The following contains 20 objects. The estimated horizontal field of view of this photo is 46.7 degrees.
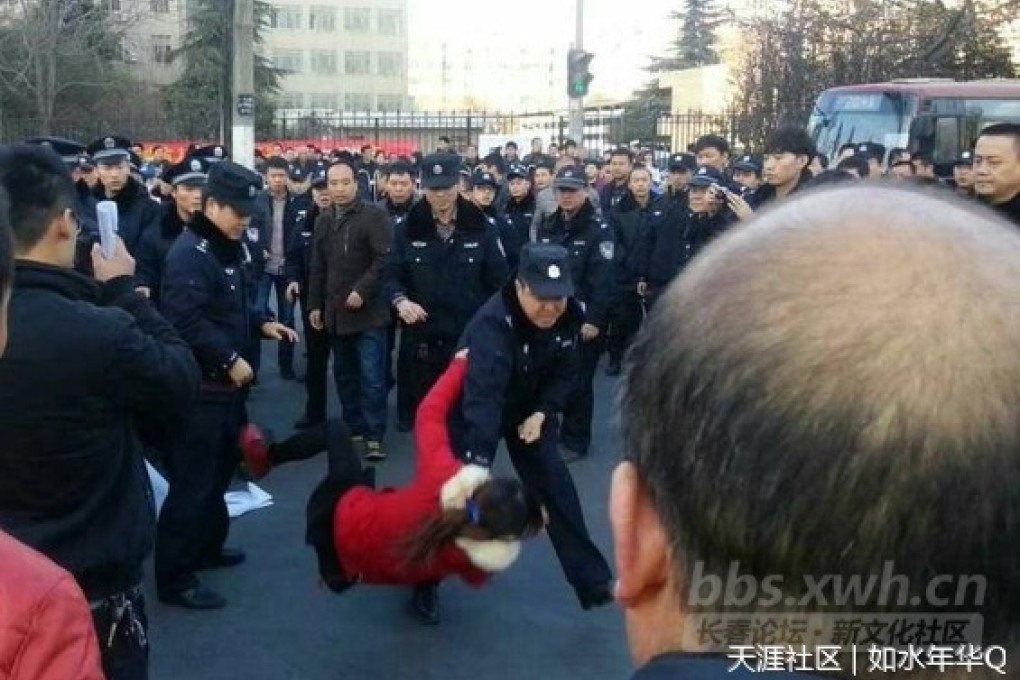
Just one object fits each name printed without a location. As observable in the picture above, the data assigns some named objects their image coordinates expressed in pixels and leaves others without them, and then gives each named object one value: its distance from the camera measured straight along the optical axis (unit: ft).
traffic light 63.52
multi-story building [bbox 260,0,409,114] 249.96
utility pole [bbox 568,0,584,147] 69.56
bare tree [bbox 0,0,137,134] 91.71
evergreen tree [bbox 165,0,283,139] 121.80
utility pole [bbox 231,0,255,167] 51.37
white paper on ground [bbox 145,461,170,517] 14.85
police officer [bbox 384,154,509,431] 24.54
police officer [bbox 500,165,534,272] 32.12
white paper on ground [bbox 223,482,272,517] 21.94
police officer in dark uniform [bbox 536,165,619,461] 25.90
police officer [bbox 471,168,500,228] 34.84
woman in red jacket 13.37
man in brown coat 25.52
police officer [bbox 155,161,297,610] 17.20
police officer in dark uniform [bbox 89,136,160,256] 24.89
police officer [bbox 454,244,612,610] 15.64
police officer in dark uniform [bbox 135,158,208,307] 22.27
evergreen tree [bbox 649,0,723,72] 193.26
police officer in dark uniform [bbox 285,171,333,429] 27.53
